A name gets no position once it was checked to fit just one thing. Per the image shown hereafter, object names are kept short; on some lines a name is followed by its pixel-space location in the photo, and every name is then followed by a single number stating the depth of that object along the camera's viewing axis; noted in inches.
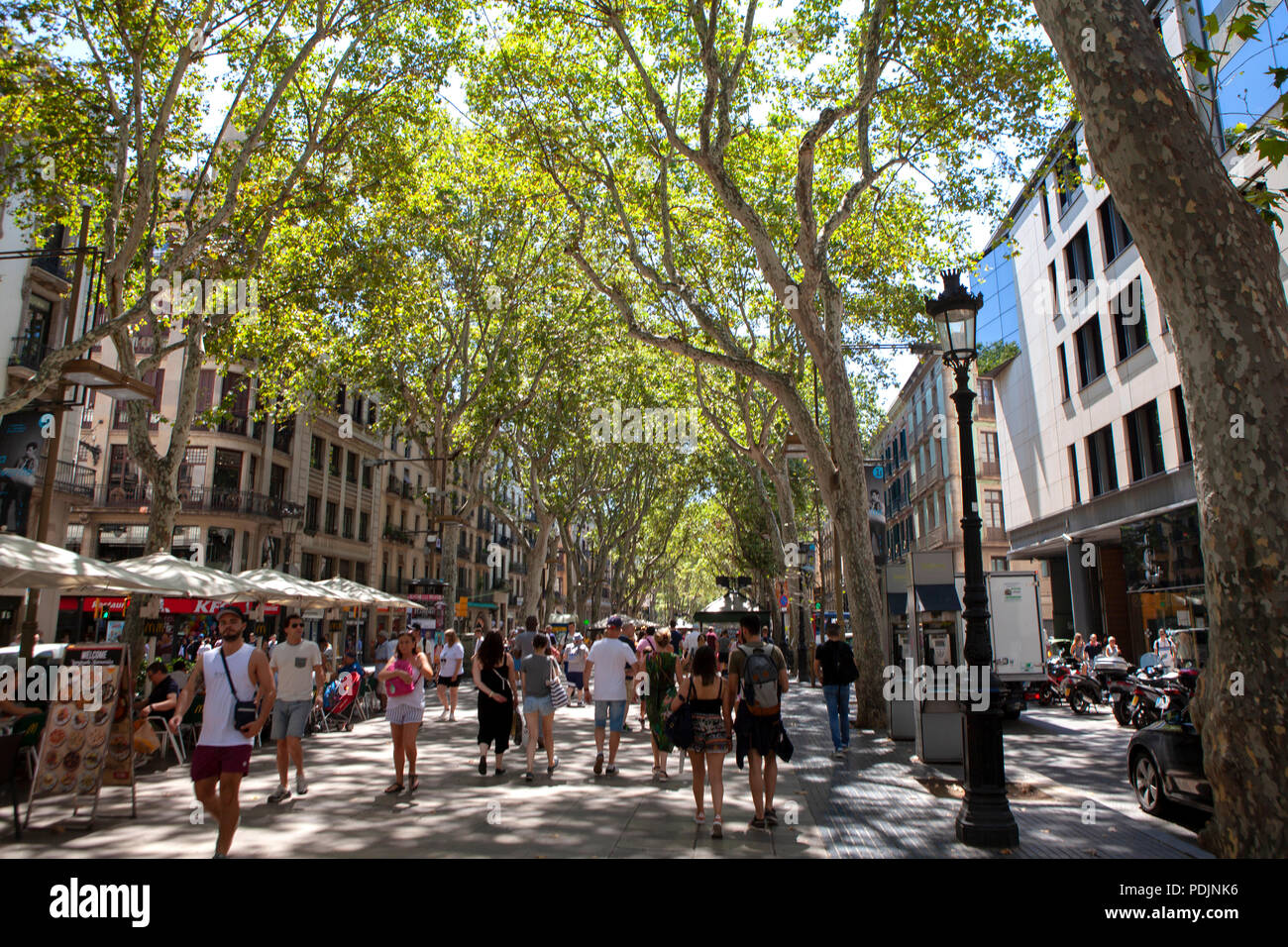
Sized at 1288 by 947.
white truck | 633.0
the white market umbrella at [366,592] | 697.6
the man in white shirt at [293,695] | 316.8
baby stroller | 567.8
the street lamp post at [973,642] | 250.8
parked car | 278.7
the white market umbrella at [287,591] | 564.1
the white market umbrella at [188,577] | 438.3
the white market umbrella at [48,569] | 327.3
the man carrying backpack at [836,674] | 437.1
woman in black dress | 361.7
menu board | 276.7
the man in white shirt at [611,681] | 386.0
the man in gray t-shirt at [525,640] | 434.2
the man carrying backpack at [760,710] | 271.3
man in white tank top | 219.9
